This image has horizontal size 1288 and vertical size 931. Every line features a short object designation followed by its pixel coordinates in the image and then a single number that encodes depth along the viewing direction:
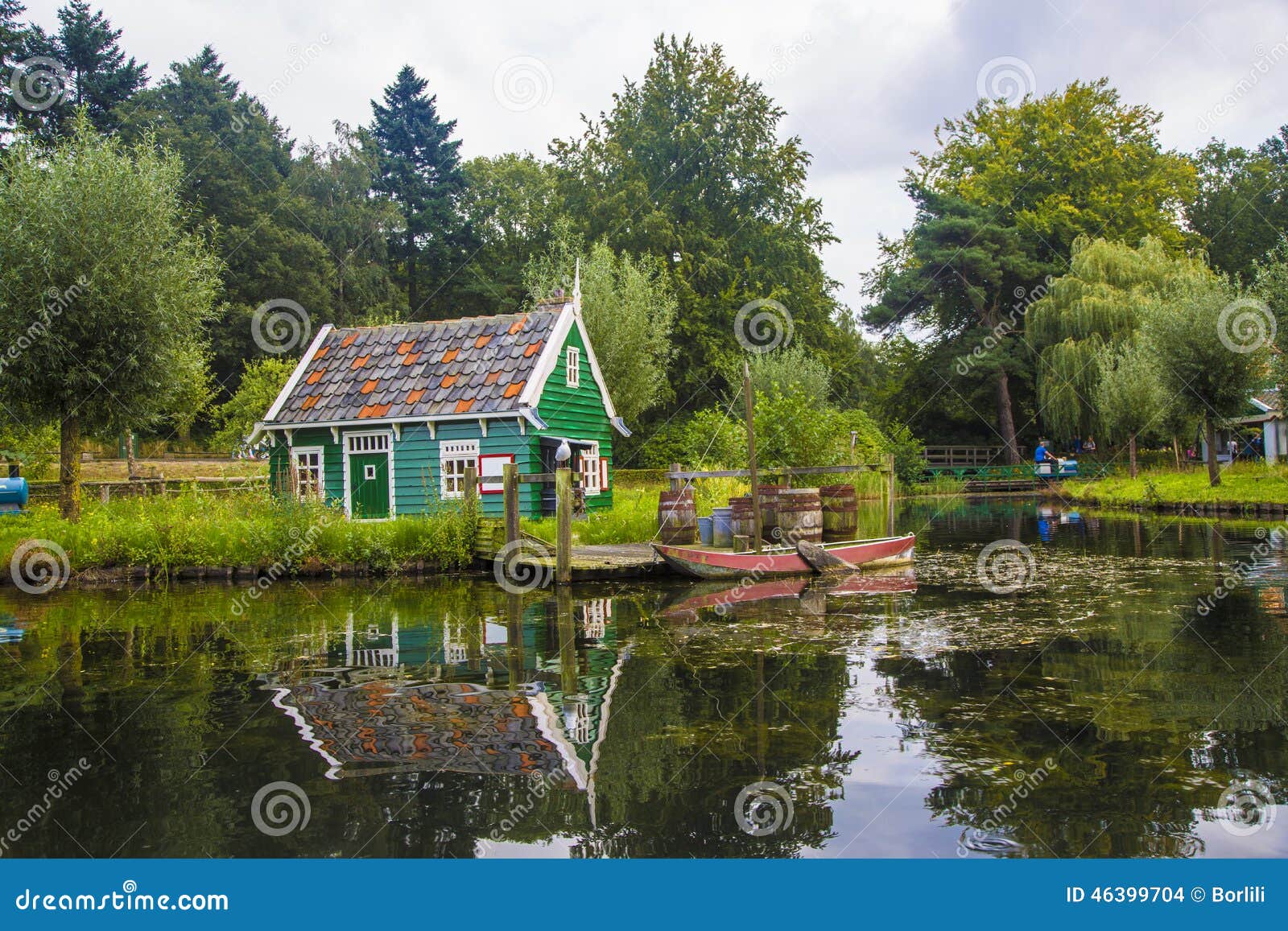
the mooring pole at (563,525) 16.94
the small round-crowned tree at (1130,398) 38.69
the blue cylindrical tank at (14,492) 25.12
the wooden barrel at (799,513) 18.22
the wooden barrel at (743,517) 18.50
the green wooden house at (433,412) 23.53
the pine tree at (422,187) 62.31
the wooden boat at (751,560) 17.02
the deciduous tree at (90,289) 20.25
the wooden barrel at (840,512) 20.36
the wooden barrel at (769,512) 18.70
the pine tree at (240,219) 49.22
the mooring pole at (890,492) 19.19
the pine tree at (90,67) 52.59
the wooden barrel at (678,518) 20.17
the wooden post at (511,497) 18.20
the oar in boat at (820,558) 17.36
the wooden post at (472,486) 19.72
